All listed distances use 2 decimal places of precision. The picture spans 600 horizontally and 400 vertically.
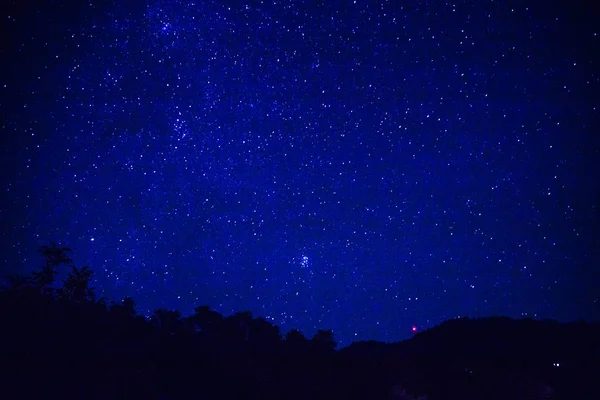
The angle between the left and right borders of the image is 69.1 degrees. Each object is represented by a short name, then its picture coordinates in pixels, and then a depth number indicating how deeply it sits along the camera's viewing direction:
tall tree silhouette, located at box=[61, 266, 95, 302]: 15.36
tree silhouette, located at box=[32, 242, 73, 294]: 14.31
